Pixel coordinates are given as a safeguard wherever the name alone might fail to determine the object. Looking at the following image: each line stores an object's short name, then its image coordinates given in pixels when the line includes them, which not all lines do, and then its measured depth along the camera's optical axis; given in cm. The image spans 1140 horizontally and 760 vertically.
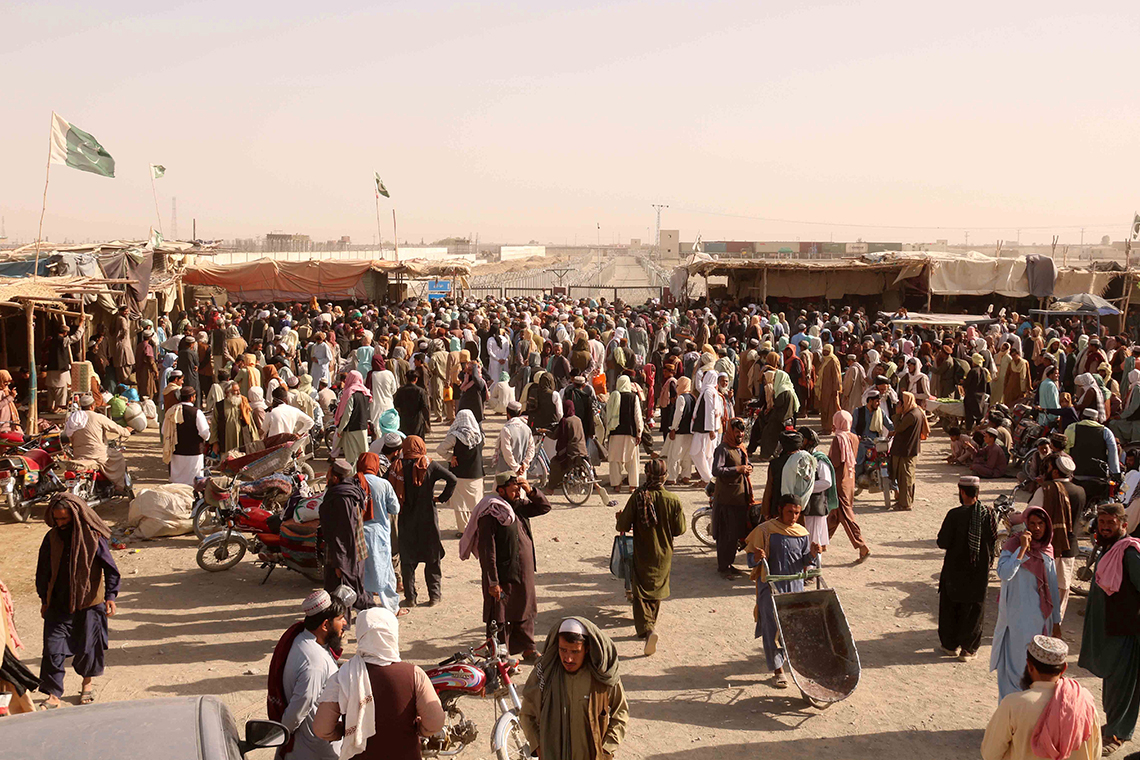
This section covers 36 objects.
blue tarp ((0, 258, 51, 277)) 1573
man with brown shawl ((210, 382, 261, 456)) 1094
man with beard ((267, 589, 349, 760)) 424
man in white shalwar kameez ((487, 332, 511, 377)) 1722
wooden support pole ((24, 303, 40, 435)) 1225
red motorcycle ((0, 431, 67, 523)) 983
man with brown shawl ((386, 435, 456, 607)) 748
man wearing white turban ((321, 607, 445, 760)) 377
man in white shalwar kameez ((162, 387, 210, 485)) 985
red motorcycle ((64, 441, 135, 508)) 989
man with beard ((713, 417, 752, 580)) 820
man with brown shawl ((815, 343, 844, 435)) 1372
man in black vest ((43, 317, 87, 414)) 1516
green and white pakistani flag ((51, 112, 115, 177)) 1457
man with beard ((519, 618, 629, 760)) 391
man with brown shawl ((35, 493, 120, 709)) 559
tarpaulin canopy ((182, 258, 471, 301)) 2680
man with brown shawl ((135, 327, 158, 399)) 1545
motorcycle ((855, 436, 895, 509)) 1071
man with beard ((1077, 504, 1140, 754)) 521
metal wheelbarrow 579
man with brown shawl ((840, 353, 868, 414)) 1402
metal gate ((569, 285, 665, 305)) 4416
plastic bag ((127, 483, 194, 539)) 934
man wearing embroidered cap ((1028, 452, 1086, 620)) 675
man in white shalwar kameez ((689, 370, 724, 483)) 1074
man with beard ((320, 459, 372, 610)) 641
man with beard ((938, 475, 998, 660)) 637
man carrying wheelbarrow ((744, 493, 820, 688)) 620
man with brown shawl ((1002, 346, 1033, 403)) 1427
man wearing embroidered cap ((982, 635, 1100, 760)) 374
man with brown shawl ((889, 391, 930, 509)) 1023
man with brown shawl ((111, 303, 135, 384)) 1606
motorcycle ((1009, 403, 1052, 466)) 1168
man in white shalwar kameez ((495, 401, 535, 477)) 938
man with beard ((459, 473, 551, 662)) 621
